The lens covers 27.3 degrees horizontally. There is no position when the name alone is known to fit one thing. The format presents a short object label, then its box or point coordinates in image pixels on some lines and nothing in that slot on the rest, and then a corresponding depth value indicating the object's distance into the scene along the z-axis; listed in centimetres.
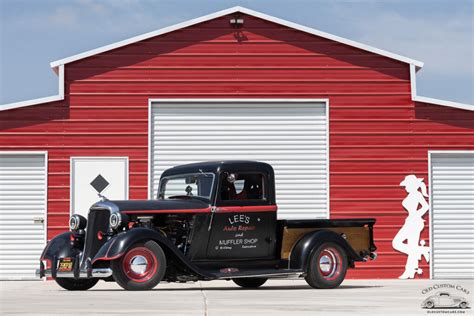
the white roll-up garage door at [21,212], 1962
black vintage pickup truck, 1349
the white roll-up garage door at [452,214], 1994
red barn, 1961
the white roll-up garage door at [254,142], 1981
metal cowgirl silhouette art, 1975
